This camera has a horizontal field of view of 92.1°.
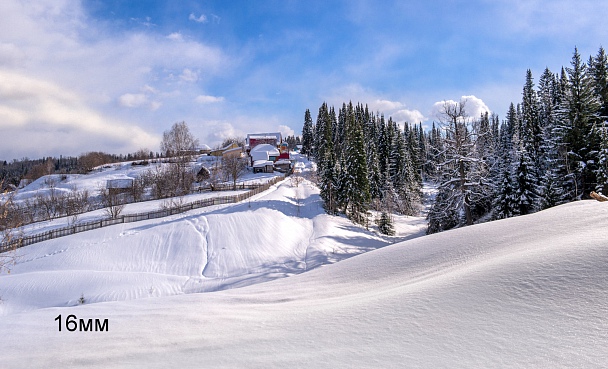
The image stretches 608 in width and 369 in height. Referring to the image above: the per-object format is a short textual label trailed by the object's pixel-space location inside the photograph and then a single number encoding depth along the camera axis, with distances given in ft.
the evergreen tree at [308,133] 308.81
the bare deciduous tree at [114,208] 104.84
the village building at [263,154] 238.89
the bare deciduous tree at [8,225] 42.60
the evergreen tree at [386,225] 117.19
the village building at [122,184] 174.49
